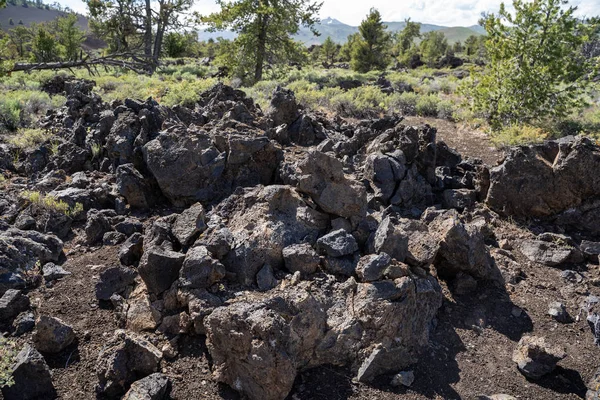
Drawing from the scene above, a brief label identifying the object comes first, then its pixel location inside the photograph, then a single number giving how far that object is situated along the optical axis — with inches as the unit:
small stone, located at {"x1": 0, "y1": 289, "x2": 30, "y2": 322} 160.7
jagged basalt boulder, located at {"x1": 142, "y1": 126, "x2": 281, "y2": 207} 236.1
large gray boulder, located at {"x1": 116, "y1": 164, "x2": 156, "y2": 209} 238.2
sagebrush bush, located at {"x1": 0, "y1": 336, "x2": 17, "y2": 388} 125.6
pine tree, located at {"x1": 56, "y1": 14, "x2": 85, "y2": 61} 1234.0
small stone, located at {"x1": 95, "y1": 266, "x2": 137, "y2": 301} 173.6
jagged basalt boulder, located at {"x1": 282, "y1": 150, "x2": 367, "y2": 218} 196.5
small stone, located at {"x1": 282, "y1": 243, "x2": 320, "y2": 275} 171.8
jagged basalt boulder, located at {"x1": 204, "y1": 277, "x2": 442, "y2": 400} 132.3
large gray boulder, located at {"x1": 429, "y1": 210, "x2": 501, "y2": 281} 197.8
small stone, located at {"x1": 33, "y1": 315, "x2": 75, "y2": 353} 147.5
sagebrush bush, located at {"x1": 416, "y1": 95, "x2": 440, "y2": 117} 553.9
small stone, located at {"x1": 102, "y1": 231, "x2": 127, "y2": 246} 209.6
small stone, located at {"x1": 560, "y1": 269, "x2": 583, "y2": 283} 218.4
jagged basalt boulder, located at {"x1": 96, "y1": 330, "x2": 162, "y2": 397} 134.6
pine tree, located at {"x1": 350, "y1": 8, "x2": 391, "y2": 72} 1251.8
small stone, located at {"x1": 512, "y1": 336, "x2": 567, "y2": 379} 154.4
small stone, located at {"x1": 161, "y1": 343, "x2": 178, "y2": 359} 148.1
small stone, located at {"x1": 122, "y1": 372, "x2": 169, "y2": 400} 127.6
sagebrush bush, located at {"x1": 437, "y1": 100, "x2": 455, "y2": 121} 539.8
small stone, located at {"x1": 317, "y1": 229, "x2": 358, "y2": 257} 177.8
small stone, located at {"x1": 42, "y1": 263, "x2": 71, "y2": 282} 184.2
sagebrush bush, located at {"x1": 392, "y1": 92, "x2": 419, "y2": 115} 562.3
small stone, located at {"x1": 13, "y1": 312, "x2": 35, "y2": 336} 155.1
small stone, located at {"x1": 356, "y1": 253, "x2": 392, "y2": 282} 165.8
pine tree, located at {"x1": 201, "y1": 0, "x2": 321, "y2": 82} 743.7
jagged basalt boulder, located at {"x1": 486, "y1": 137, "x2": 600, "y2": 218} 263.7
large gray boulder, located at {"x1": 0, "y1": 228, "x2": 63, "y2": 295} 177.6
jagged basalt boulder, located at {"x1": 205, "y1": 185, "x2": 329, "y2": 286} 173.3
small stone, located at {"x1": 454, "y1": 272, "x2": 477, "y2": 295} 199.9
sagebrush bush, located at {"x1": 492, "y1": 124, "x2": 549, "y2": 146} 378.0
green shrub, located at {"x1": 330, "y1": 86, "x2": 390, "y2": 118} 531.8
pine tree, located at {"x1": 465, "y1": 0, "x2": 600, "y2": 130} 435.5
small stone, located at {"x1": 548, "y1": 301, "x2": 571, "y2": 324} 189.6
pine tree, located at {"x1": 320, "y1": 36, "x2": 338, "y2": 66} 2288.4
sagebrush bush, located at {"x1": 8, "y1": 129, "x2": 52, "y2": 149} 329.7
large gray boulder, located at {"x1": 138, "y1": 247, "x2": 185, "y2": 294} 166.1
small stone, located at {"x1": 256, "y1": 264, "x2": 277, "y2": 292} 166.4
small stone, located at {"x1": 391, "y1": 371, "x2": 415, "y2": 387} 144.6
